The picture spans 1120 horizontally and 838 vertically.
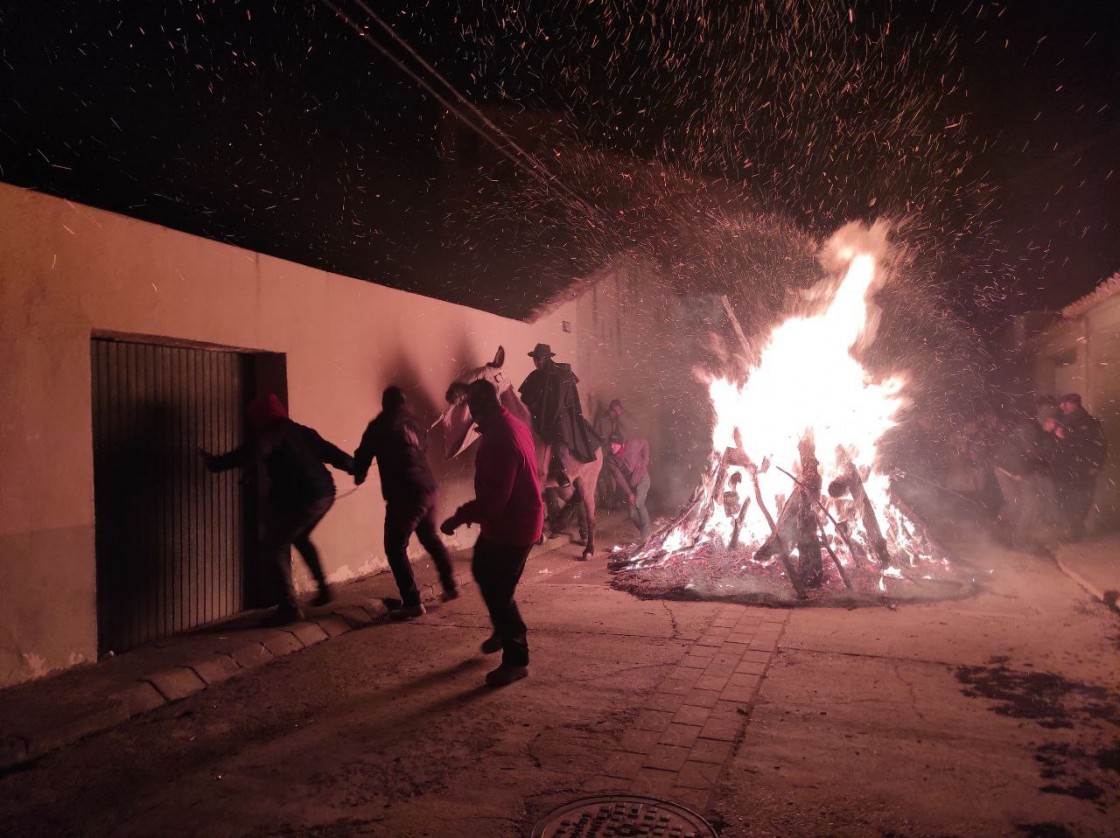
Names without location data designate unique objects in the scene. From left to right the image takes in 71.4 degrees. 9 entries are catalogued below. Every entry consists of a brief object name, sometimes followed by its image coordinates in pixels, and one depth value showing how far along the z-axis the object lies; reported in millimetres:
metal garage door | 5707
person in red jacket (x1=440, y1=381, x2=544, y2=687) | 5117
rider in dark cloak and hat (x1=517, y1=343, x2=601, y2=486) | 9938
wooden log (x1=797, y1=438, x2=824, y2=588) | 7891
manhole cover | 3141
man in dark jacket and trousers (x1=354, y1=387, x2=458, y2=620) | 6723
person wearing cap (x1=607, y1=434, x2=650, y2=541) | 11219
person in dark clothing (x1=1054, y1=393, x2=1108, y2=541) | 10523
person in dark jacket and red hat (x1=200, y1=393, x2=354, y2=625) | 6301
